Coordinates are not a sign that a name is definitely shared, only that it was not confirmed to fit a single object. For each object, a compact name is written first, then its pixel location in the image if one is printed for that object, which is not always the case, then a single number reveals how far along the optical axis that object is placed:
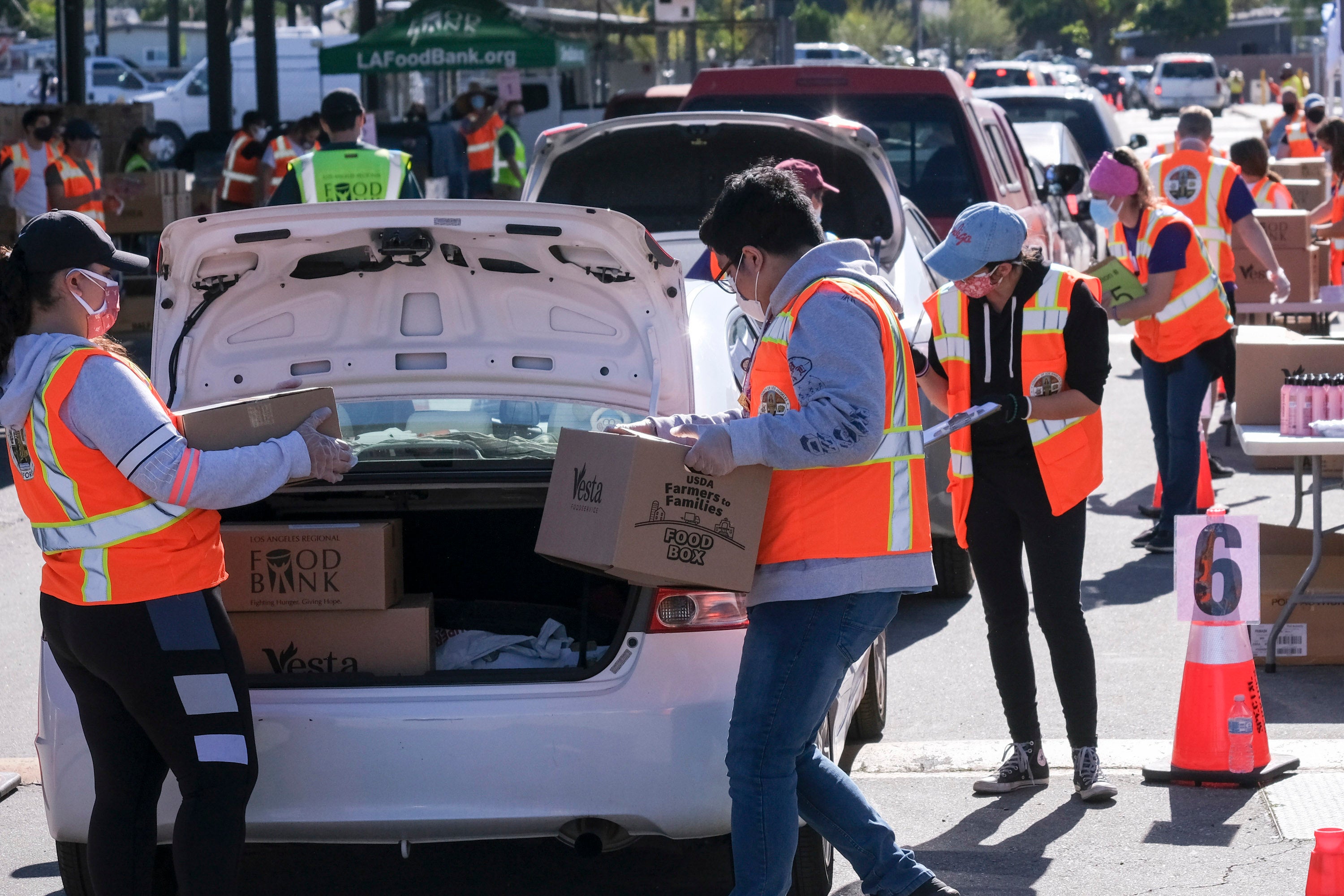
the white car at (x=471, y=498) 7.15
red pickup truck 17.18
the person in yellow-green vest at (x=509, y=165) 33.69
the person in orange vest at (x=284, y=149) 29.32
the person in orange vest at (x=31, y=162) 25.81
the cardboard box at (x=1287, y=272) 19.73
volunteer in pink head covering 13.71
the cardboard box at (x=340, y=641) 7.79
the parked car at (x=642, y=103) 20.94
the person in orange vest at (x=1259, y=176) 21.24
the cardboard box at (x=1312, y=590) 11.51
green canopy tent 33.41
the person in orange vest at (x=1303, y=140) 34.32
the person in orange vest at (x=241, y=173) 29.52
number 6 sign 9.37
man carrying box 6.64
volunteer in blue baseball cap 8.98
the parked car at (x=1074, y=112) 29.72
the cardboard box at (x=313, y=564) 7.73
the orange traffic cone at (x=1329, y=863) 6.07
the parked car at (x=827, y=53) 78.69
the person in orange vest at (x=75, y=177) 25.68
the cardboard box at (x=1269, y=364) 12.28
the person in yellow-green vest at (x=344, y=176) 14.27
